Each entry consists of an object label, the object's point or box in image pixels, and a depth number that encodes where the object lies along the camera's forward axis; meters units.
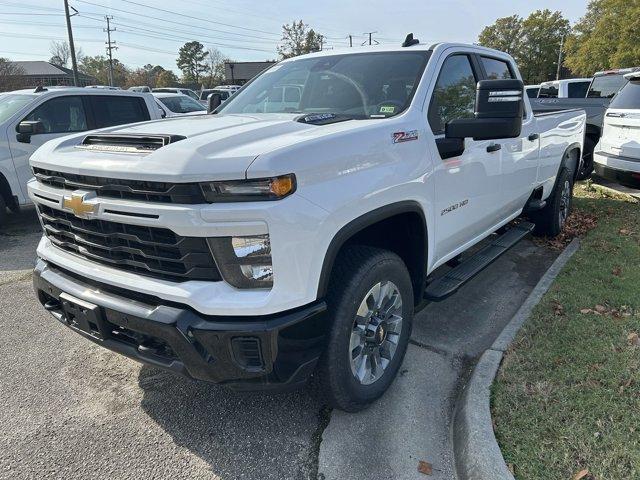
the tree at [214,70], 85.56
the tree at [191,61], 86.81
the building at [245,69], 62.28
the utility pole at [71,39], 30.30
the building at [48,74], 62.09
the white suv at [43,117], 6.21
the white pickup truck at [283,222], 2.03
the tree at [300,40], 71.62
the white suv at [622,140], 6.28
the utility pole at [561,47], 55.95
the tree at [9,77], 40.03
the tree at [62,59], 84.81
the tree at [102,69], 80.88
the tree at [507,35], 65.00
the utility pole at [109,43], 62.67
